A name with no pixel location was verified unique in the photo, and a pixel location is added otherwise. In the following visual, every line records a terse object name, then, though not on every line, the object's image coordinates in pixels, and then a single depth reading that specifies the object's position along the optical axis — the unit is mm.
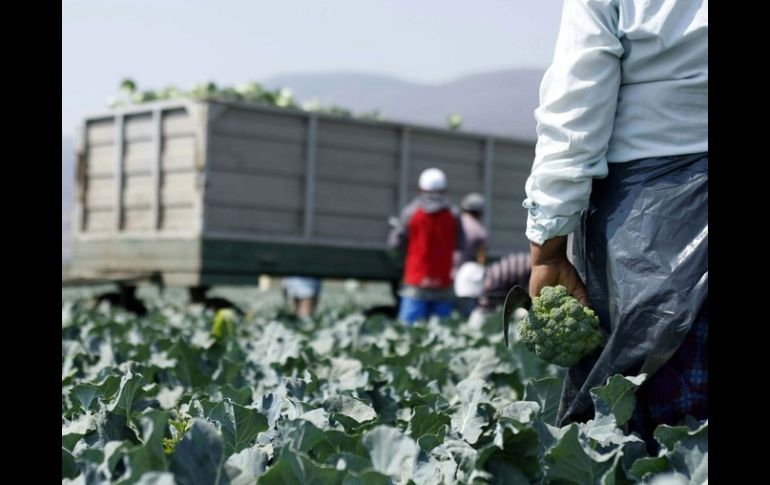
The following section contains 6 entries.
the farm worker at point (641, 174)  3080
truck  12062
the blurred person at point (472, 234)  11711
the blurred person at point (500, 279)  10297
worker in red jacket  11094
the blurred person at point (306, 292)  13992
